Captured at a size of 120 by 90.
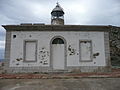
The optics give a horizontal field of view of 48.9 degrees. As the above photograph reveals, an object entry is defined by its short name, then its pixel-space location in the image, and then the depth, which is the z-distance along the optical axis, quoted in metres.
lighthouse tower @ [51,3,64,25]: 12.56
